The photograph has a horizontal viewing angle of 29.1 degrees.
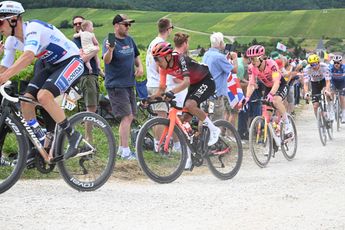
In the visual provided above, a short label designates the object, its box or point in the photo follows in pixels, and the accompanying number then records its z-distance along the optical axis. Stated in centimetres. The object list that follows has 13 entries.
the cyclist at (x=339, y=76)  1891
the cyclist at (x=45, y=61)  719
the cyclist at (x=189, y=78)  905
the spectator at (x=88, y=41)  1111
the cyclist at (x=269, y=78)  1191
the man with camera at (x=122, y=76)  1022
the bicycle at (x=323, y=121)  1538
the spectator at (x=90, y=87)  1109
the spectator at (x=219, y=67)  1288
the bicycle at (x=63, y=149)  733
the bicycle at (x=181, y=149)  888
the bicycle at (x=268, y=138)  1152
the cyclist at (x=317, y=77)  1639
